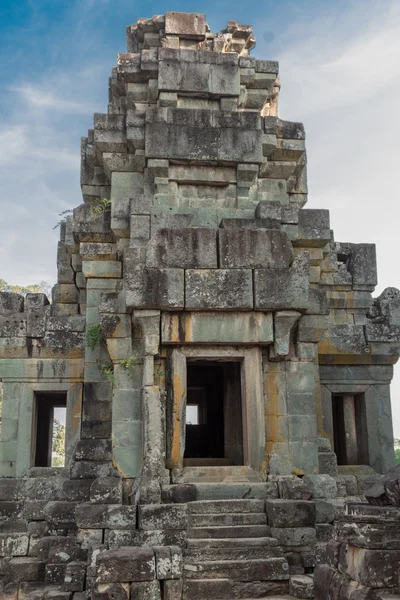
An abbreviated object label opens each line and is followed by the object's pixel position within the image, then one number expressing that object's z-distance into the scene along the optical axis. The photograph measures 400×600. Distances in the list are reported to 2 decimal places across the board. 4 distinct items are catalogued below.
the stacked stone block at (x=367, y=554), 5.66
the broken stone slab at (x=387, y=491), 5.99
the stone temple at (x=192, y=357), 8.05
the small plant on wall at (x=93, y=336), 10.39
